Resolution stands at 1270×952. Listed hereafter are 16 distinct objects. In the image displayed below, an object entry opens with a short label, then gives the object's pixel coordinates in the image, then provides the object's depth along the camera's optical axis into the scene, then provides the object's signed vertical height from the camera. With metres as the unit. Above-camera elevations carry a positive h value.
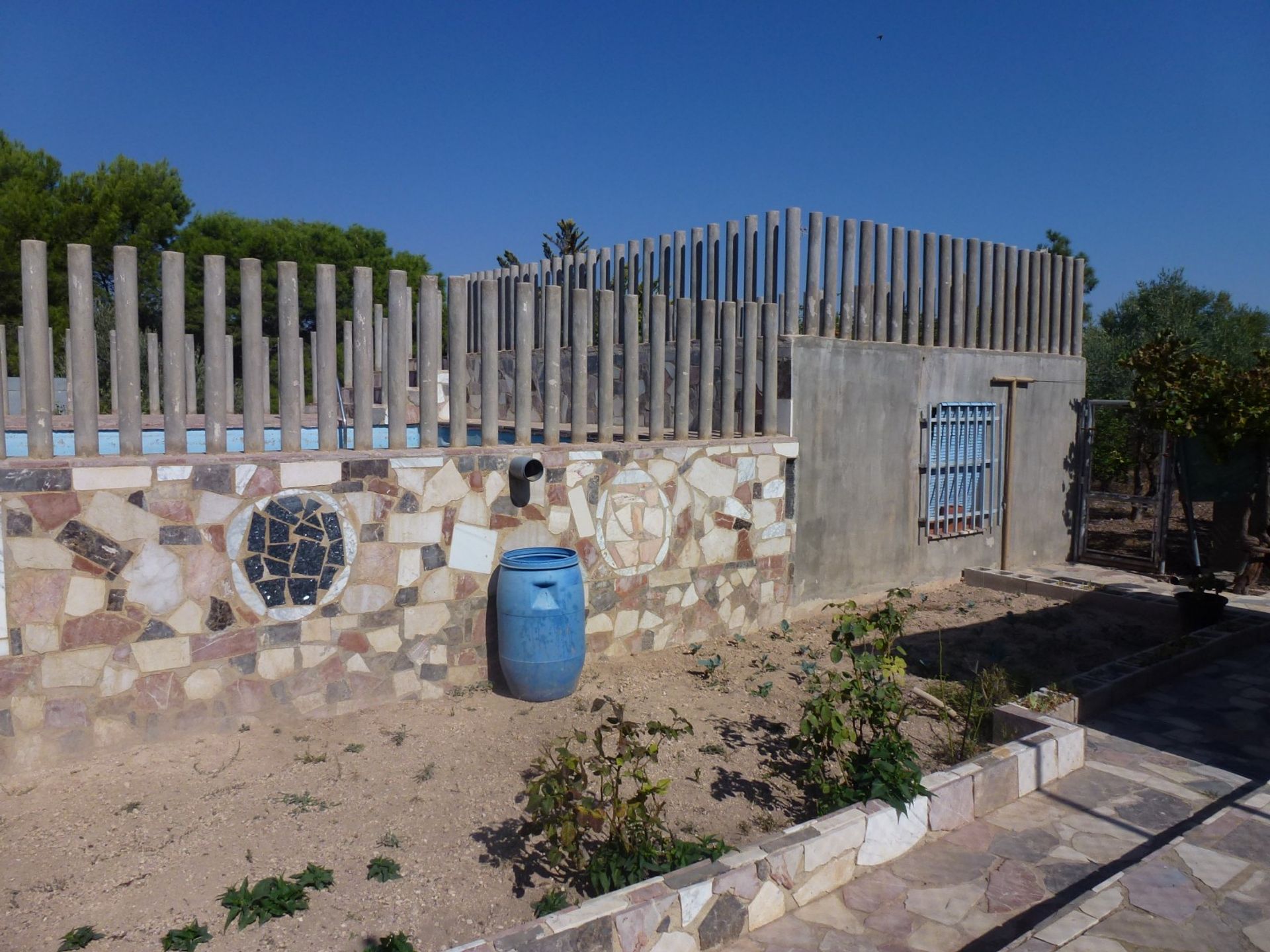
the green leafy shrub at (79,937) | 3.00 -1.70
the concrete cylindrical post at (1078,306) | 10.17 +1.54
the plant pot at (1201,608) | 7.16 -1.35
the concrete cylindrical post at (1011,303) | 9.41 +1.45
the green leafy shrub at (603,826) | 3.31 -1.47
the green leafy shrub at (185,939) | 2.99 -1.69
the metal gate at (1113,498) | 9.31 -0.63
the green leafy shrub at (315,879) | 3.38 -1.68
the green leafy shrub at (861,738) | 3.86 -1.38
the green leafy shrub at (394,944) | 2.90 -1.65
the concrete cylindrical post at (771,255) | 7.55 +1.56
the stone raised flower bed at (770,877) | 2.86 -1.58
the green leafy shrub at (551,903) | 3.18 -1.66
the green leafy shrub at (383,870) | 3.46 -1.69
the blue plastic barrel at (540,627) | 5.27 -1.12
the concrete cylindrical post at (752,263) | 7.62 +1.50
